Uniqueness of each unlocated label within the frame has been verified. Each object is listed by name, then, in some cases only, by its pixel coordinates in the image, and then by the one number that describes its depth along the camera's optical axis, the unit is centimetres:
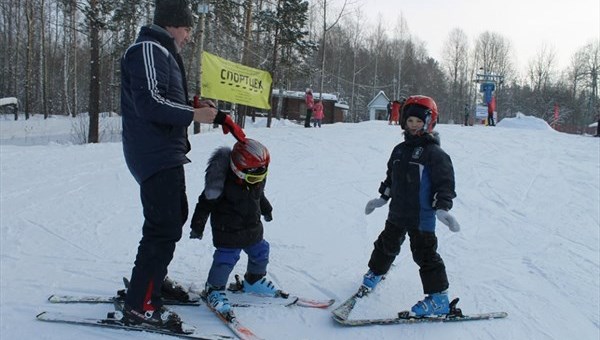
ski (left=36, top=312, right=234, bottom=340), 266
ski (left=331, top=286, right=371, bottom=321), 309
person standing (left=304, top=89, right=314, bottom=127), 1872
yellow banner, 1235
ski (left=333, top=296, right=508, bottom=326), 306
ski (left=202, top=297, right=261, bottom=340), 273
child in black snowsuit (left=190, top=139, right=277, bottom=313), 303
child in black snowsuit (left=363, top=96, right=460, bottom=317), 319
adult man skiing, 241
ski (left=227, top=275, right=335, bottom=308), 329
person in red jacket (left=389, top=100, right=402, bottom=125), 1850
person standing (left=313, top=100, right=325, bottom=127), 1927
